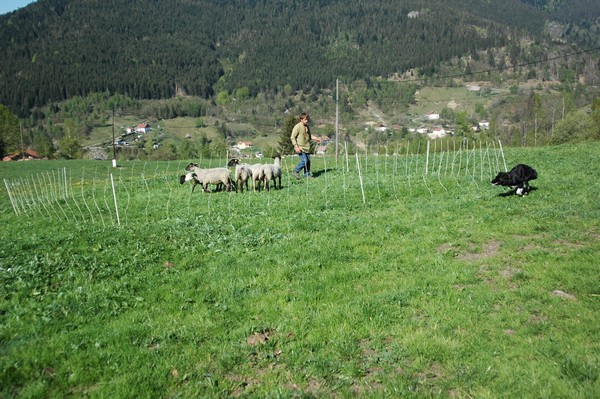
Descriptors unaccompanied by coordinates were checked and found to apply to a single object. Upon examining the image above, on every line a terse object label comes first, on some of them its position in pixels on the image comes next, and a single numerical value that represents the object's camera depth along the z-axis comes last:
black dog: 13.69
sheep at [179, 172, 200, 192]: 22.03
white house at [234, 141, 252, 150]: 153.50
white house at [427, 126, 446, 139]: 166.38
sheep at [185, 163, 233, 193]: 19.16
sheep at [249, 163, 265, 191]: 18.36
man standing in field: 20.38
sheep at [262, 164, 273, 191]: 18.33
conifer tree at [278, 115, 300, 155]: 76.69
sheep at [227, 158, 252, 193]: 18.48
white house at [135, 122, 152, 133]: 194.12
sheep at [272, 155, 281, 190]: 18.61
